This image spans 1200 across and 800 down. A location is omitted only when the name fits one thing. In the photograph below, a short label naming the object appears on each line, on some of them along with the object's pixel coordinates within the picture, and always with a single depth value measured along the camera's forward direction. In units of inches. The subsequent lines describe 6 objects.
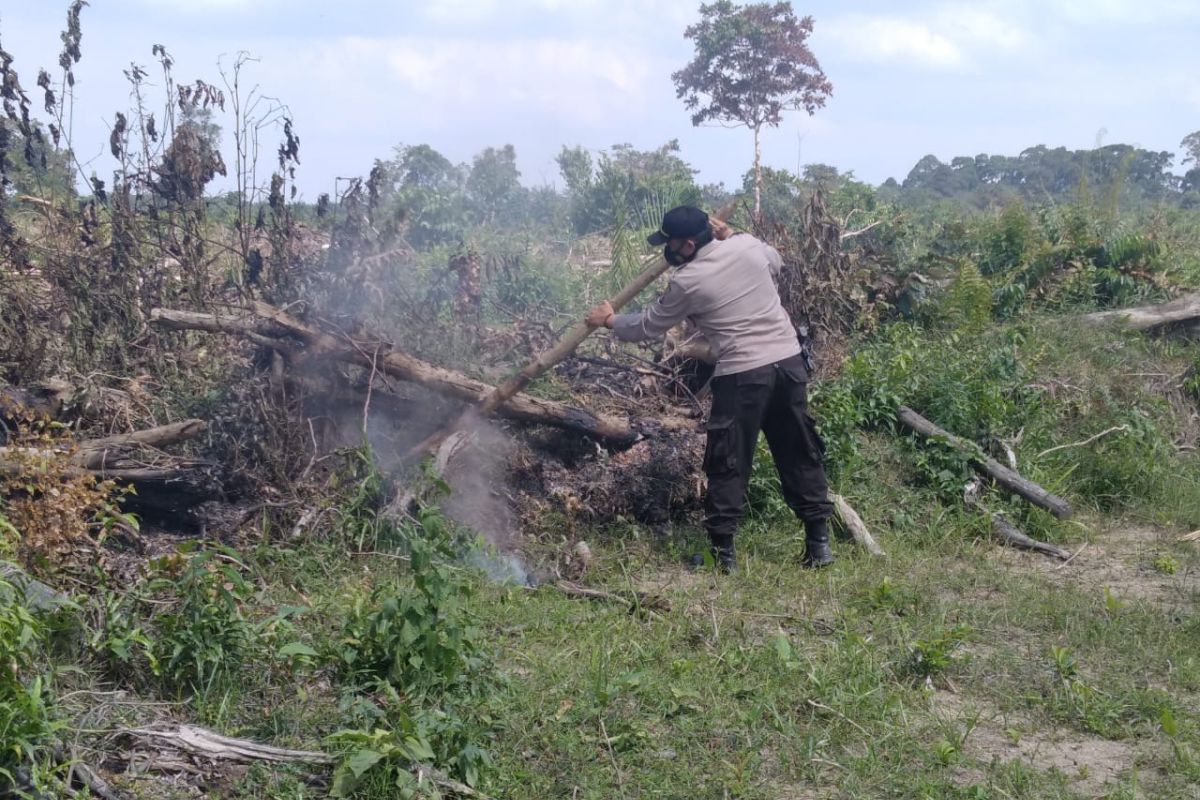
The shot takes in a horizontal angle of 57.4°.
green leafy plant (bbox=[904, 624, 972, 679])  170.1
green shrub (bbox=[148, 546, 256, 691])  148.8
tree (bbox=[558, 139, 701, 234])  510.0
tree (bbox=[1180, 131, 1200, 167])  1055.0
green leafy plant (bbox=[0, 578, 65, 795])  118.8
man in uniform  218.4
